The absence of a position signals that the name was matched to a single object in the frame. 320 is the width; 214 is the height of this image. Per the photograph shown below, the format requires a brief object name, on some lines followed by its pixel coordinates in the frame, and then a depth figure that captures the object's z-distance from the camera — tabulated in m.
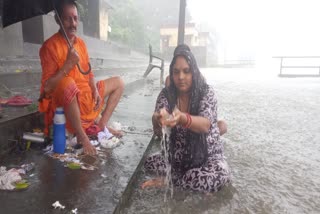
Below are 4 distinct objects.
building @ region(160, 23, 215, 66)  31.30
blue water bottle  2.65
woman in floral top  2.33
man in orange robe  2.64
